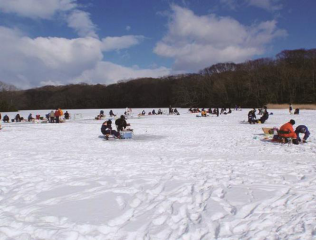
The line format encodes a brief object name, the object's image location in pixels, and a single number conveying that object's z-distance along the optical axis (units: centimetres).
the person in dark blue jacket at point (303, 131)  1124
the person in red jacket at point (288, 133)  1099
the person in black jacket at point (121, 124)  1404
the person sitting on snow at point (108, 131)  1359
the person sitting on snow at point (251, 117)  2088
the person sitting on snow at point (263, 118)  2092
